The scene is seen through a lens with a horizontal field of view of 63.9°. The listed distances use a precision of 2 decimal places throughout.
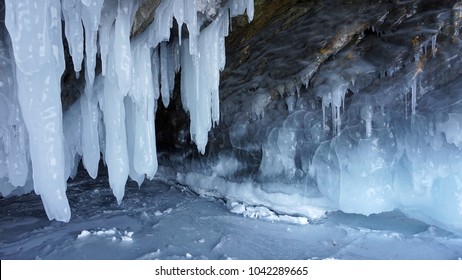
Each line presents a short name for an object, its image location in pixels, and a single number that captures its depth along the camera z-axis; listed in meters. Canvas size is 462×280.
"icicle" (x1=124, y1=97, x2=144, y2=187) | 4.76
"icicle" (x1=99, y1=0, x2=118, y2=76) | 3.58
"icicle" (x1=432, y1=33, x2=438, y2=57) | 4.04
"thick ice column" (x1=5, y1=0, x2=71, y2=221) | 2.74
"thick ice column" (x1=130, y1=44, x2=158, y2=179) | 4.23
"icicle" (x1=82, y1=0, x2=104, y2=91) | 3.04
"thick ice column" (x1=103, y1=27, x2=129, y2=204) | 4.02
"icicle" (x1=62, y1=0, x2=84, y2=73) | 3.09
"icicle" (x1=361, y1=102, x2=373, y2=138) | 4.33
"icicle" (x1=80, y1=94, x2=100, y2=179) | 4.34
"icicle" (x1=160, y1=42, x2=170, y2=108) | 4.98
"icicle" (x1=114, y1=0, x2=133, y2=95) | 3.62
